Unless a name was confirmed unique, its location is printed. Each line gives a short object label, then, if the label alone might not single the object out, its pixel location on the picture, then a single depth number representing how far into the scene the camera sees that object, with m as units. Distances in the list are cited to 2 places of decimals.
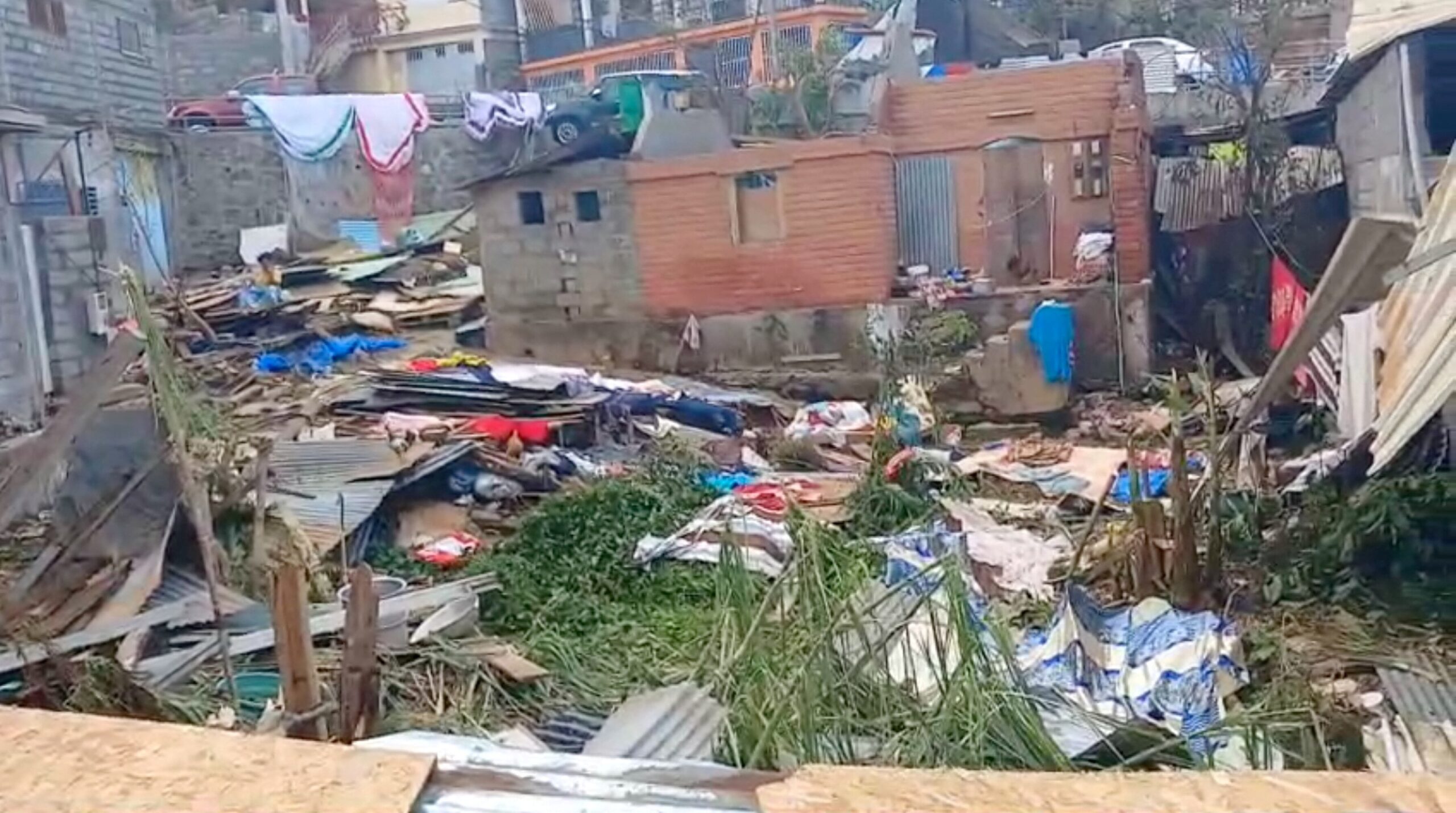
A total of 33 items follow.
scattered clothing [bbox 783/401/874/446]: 12.11
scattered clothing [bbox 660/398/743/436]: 13.05
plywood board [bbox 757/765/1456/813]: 1.77
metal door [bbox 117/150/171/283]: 19.41
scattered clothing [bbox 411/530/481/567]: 8.73
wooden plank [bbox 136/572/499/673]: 6.24
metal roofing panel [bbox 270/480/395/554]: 8.68
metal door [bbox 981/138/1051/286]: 15.66
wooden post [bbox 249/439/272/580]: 7.34
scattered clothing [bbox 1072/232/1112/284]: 15.07
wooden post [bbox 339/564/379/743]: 3.89
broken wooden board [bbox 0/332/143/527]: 5.54
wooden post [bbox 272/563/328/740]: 3.76
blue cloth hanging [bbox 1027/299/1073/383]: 13.95
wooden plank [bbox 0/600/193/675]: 5.53
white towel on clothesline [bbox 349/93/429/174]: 24.39
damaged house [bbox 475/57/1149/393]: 15.35
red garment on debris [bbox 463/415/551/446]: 11.73
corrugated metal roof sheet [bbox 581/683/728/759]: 3.42
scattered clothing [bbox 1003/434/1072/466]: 11.14
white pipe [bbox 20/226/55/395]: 13.49
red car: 24.31
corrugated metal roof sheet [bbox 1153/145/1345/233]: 16.41
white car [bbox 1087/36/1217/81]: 21.89
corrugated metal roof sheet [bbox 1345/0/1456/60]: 9.33
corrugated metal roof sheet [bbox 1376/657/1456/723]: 5.27
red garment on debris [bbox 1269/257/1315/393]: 12.66
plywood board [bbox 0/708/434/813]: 1.83
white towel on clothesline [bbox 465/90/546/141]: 25.94
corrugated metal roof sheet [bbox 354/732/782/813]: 1.91
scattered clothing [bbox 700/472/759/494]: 10.16
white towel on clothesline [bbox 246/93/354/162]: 23.36
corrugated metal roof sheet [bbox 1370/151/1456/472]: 5.48
